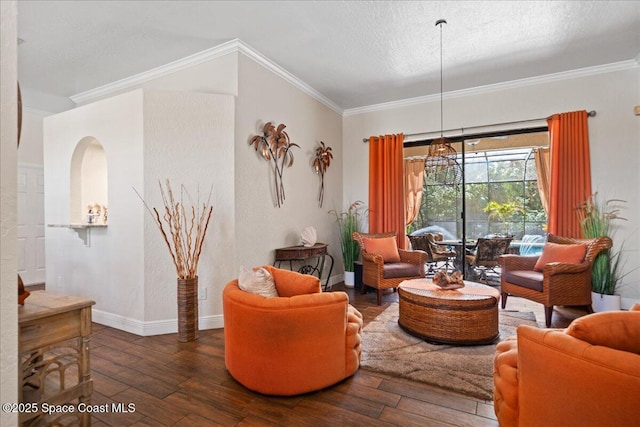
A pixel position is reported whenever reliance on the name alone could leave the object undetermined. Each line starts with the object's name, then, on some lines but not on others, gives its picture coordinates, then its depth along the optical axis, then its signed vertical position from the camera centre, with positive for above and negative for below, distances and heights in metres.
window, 4.70 +0.31
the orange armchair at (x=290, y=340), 2.04 -0.85
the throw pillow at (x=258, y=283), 2.26 -0.51
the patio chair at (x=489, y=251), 4.73 -0.59
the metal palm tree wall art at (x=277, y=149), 3.80 +0.82
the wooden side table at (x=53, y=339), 1.46 -0.61
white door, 5.00 -0.14
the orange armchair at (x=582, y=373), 1.14 -0.64
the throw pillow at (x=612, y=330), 1.23 -0.48
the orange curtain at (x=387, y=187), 5.20 +0.44
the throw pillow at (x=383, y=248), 4.61 -0.52
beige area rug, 2.23 -1.21
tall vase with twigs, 3.04 -0.26
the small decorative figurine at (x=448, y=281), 3.13 -0.69
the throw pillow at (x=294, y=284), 2.24 -0.52
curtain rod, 4.09 +1.29
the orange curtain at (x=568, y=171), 4.06 +0.53
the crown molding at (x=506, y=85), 3.97 +1.84
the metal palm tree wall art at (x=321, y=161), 4.92 +0.83
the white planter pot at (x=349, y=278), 5.26 -1.10
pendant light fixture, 3.65 +0.62
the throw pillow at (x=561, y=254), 3.55 -0.49
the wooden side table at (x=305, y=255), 3.96 -0.54
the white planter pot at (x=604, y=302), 3.64 -1.07
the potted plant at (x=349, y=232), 5.27 -0.32
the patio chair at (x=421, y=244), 5.12 -0.52
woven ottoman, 2.80 -0.95
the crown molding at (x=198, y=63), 3.52 +1.85
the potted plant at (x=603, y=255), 3.70 -0.54
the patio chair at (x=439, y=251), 5.10 -0.64
